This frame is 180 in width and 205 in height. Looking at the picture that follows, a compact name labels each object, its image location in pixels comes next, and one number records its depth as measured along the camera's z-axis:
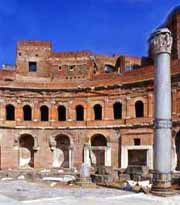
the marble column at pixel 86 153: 31.97
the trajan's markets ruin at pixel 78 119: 30.74
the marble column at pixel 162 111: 13.34
